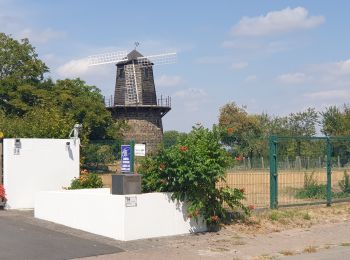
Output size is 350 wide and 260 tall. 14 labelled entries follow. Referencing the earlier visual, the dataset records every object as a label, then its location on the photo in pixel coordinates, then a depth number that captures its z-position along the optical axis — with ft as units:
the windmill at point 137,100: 208.03
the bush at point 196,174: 47.93
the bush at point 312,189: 62.85
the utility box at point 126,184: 45.75
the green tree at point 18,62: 176.04
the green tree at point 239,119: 242.78
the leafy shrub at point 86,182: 59.67
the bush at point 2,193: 59.08
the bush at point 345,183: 65.98
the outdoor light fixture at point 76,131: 63.27
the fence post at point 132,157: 53.88
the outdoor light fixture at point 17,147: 59.06
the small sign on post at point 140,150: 55.06
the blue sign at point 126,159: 53.35
